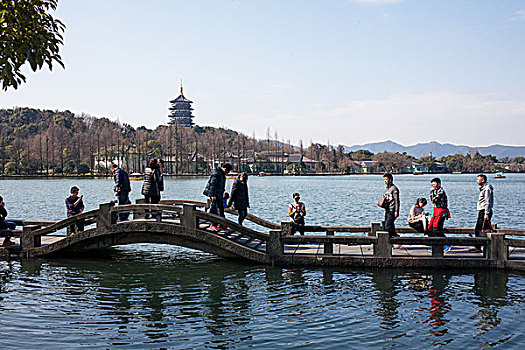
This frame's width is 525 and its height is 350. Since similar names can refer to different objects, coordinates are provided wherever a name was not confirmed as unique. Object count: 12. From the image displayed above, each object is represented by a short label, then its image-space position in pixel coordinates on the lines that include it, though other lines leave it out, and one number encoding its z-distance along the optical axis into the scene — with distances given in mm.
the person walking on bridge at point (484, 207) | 11719
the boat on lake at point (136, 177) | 107650
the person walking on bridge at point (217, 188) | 13039
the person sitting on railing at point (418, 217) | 12836
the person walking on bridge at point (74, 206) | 13914
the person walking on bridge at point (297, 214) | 14102
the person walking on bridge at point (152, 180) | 13453
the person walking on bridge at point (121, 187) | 13625
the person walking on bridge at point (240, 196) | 13398
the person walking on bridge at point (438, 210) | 11984
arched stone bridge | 11492
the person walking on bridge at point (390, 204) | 12008
